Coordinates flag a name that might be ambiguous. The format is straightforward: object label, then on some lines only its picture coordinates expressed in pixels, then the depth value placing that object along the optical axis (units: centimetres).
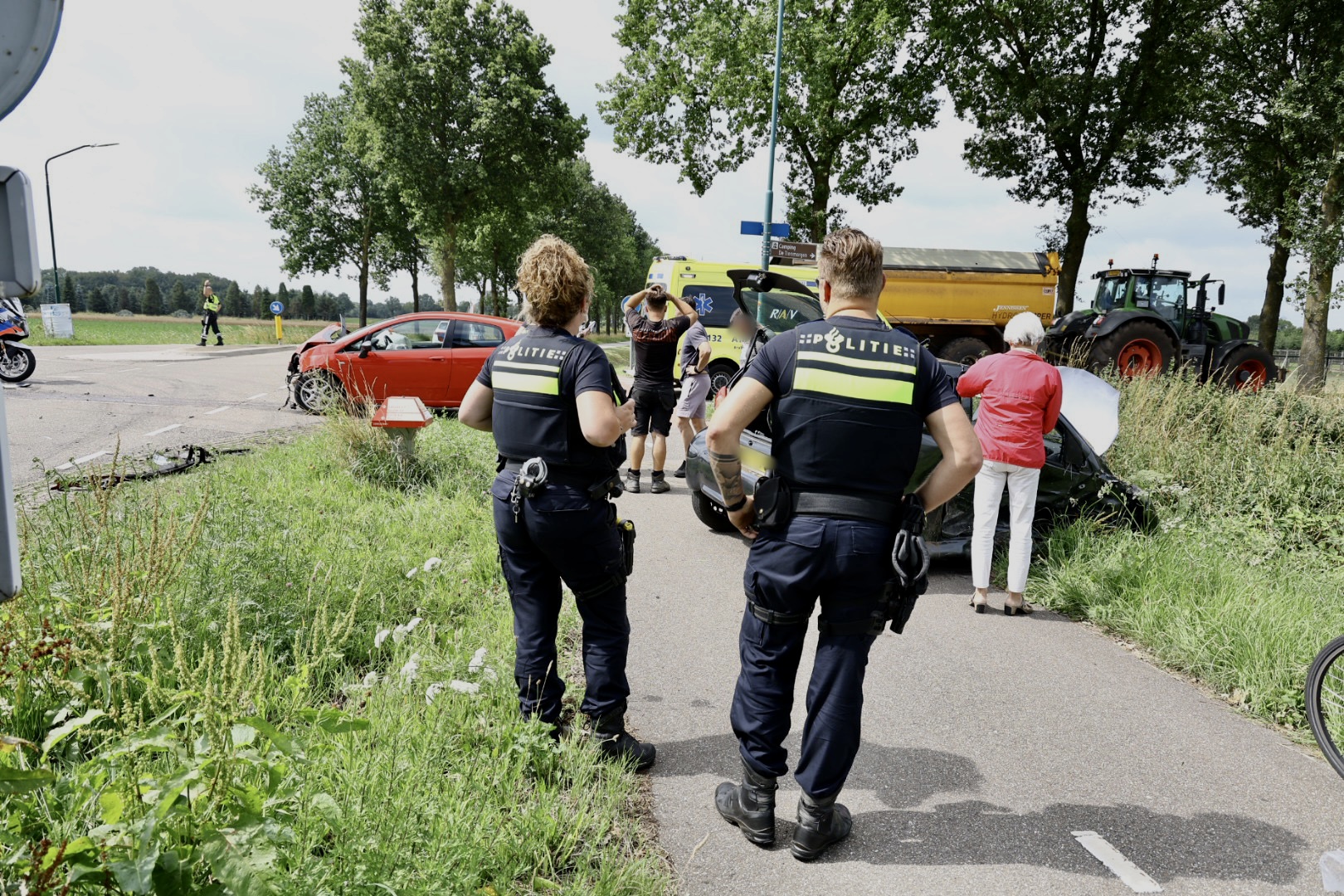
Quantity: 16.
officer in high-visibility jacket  2599
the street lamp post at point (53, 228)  2589
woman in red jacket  525
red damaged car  1189
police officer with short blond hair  266
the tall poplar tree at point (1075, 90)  2086
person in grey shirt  876
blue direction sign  1639
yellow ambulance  1559
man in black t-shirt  770
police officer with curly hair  298
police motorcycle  1338
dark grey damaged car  614
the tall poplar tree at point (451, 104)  2727
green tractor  1382
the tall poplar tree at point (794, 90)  2261
